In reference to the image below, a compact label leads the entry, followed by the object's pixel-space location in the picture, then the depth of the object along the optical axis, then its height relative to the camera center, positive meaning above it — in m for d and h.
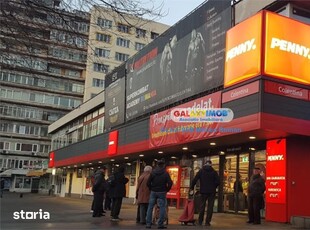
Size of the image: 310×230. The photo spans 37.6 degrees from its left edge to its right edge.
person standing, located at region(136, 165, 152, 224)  12.98 -0.29
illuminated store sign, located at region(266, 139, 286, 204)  16.00 +0.72
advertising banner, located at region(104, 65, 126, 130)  30.71 +5.88
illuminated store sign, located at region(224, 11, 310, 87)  15.94 +5.11
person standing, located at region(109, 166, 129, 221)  14.38 -0.24
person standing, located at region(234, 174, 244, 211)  19.09 -0.16
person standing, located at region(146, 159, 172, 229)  12.16 -0.06
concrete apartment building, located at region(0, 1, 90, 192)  77.88 +9.98
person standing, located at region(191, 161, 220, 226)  13.12 +0.07
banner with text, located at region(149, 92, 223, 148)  17.94 +2.57
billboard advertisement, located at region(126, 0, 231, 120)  19.83 +6.24
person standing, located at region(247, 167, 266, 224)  14.88 -0.16
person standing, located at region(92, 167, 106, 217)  15.88 -0.36
